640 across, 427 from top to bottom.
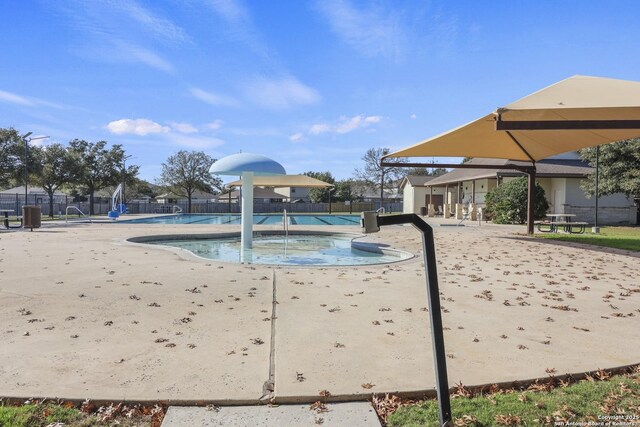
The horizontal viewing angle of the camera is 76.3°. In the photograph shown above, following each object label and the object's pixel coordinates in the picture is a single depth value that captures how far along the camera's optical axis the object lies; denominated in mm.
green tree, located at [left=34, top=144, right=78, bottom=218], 32000
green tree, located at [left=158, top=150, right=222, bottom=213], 50656
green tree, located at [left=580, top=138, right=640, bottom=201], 21078
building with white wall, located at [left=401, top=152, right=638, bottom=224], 24422
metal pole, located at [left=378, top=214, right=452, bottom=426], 2111
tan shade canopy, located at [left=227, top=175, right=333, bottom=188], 29377
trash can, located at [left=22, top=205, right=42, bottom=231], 16000
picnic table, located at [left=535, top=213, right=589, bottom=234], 15273
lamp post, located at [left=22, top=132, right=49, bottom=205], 24938
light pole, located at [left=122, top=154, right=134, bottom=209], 42144
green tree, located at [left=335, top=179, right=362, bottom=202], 52938
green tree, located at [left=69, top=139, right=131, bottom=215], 38844
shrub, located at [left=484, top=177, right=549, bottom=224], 20766
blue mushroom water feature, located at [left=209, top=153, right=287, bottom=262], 11438
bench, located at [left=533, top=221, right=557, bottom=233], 16525
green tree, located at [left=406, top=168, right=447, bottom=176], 67031
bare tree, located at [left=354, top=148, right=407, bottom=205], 55938
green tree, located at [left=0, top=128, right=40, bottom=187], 28094
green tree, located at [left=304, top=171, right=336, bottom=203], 51297
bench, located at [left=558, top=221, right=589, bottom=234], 15236
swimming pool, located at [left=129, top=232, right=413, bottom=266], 9984
